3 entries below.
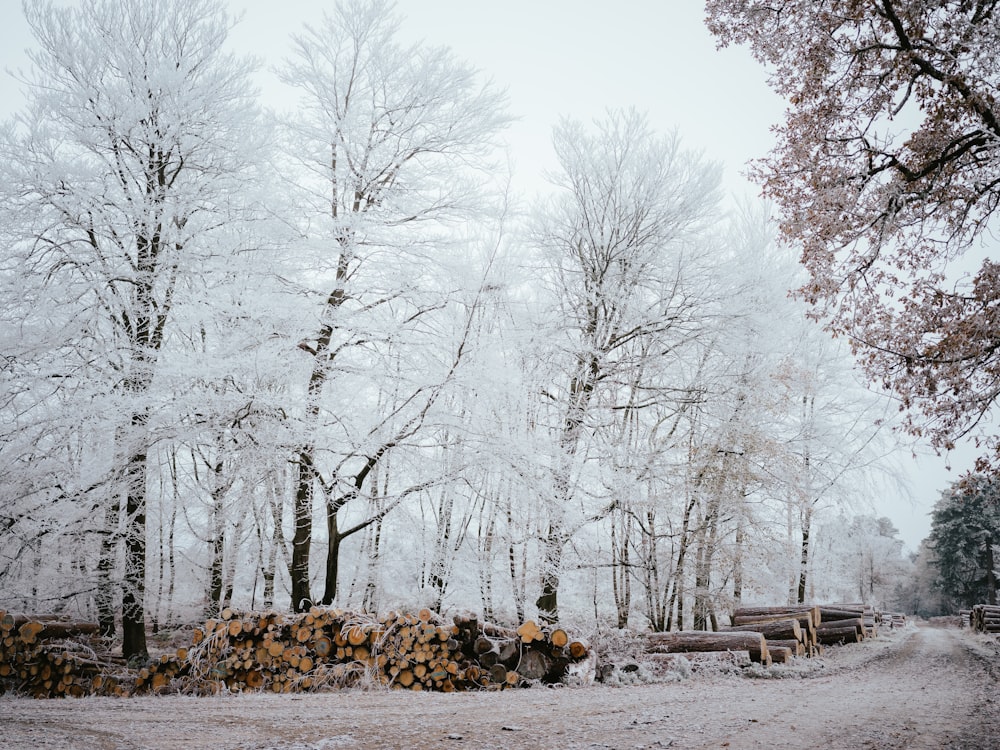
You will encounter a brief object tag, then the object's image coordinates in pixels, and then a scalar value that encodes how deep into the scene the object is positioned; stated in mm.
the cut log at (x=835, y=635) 13250
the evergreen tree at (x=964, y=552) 31812
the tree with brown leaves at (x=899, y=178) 5195
